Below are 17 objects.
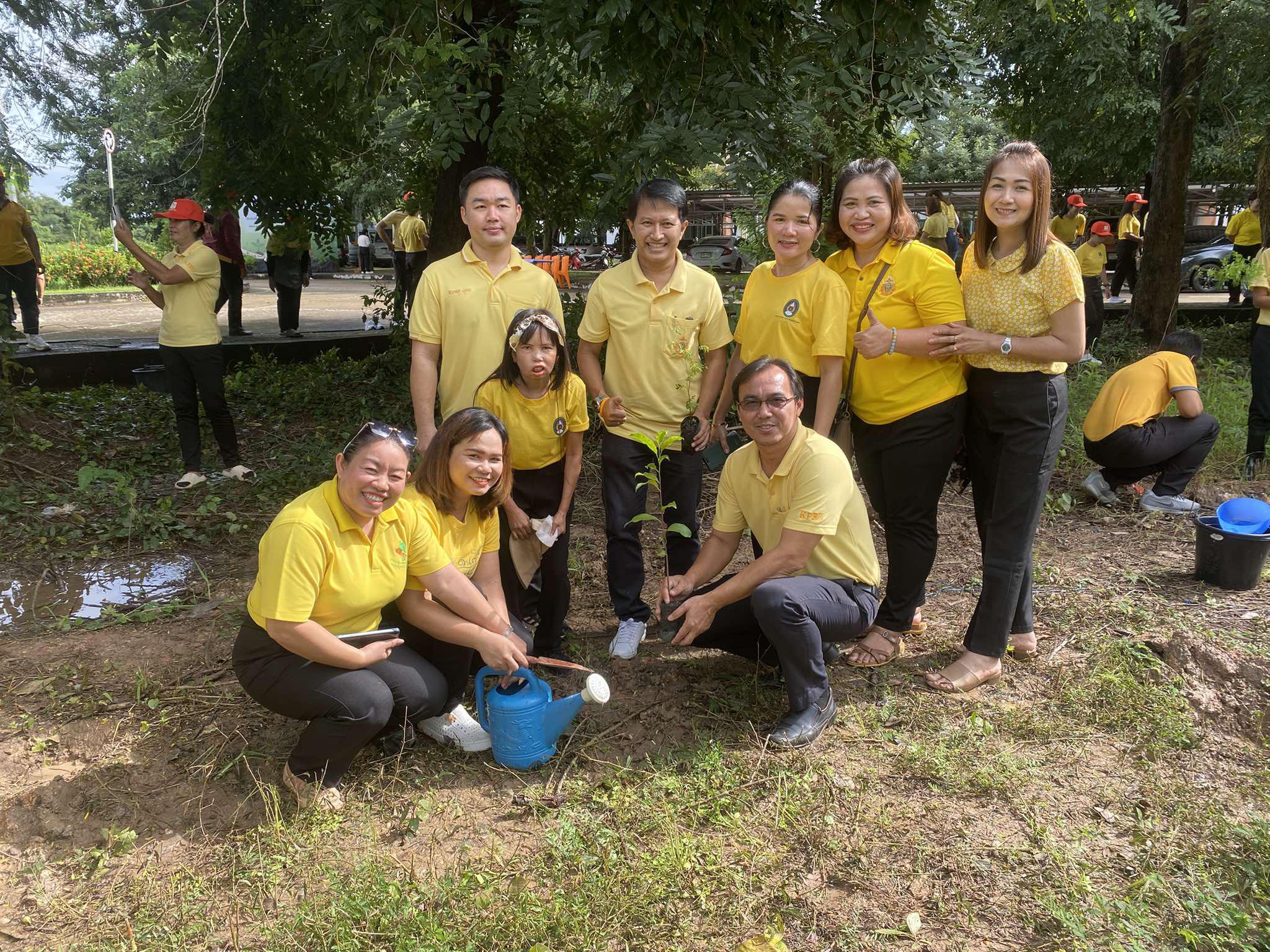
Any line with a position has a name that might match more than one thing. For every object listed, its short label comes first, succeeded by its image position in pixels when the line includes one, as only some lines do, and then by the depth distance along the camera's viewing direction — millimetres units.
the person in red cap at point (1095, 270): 10477
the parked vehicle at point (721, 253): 22094
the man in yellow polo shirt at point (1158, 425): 5234
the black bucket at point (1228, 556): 4219
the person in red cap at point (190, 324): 5633
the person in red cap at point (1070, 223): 11828
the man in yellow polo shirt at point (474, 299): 3420
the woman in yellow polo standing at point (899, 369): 3240
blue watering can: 2961
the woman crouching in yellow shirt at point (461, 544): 2986
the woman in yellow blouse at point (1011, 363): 3113
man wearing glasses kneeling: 3070
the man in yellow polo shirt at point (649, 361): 3463
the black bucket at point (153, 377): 6758
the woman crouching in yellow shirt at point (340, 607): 2695
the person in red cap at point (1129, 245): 14375
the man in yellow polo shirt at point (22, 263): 8289
